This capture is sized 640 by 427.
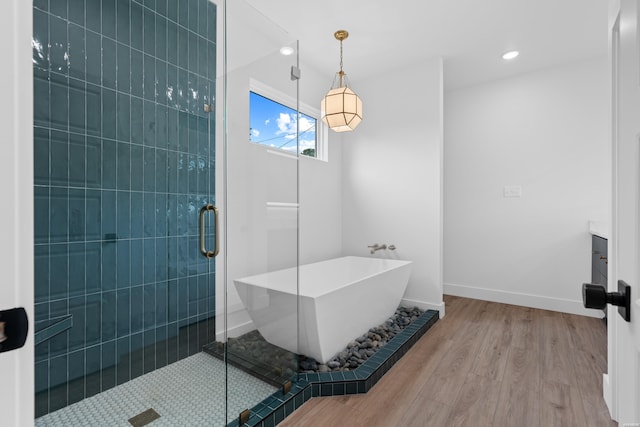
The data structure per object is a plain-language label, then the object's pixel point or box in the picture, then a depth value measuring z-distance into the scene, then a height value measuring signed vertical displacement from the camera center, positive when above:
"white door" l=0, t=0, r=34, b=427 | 0.43 +0.02
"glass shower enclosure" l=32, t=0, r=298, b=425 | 1.68 +0.04
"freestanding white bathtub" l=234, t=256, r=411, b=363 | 1.99 -0.65
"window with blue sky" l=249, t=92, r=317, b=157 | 2.03 +0.59
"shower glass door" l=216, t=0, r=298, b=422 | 1.92 +0.06
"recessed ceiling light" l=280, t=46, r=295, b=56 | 2.05 +1.04
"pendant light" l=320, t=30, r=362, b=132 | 2.79 +0.91
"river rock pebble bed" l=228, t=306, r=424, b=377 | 1.92 -0.99
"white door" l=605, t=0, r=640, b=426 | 0.58 +0.02
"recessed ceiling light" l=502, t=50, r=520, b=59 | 3.20 +1.58
